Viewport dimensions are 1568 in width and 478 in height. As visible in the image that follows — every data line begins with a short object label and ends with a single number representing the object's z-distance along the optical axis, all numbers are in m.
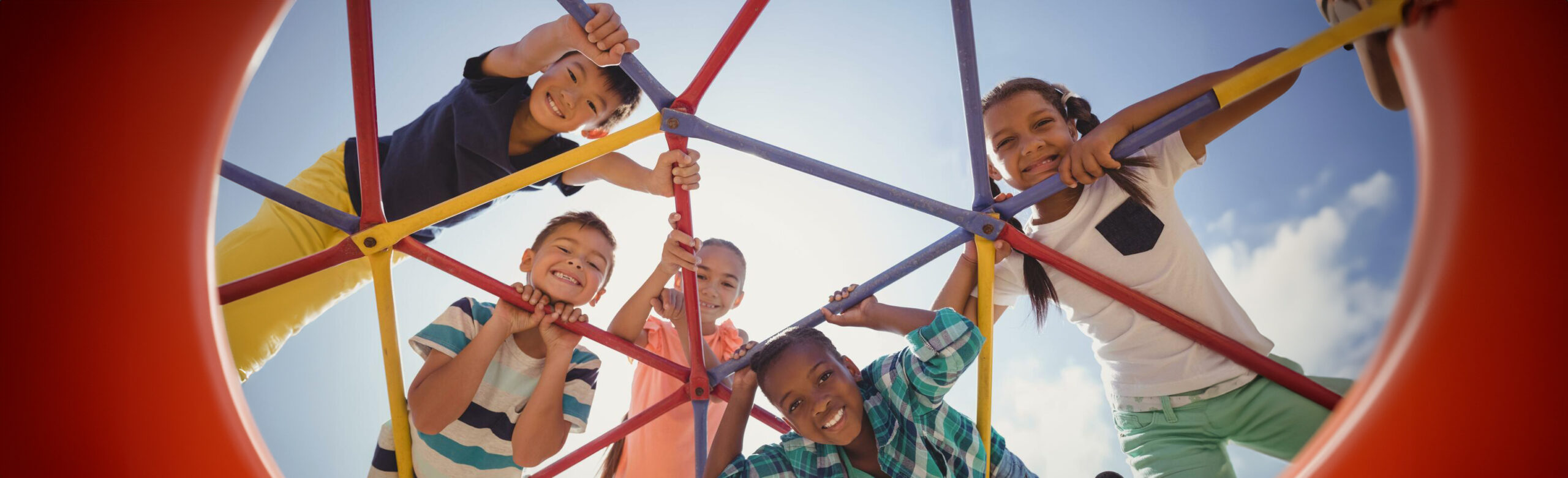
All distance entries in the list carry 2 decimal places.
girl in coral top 2.02
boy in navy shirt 1.66
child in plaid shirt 1.29
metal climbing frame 1.38
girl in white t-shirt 1.35
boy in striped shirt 1.51
